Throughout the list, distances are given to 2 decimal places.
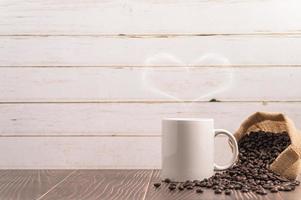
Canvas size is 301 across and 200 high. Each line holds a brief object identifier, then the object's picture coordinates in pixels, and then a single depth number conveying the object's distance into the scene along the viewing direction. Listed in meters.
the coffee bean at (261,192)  0.90
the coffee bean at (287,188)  0.94
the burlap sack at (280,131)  1.06
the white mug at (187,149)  1.00
